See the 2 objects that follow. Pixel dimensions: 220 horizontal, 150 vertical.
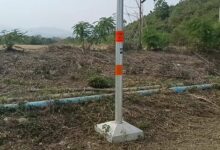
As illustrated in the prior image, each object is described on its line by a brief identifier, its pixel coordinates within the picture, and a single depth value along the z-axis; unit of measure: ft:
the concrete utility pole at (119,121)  8.01
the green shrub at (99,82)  11.81
